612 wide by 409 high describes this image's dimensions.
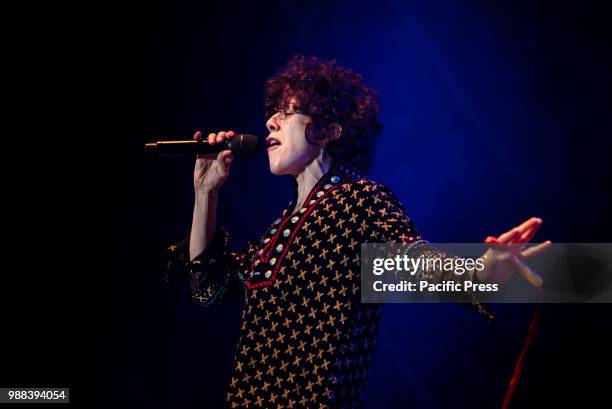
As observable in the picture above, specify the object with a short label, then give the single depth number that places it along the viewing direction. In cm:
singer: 363
